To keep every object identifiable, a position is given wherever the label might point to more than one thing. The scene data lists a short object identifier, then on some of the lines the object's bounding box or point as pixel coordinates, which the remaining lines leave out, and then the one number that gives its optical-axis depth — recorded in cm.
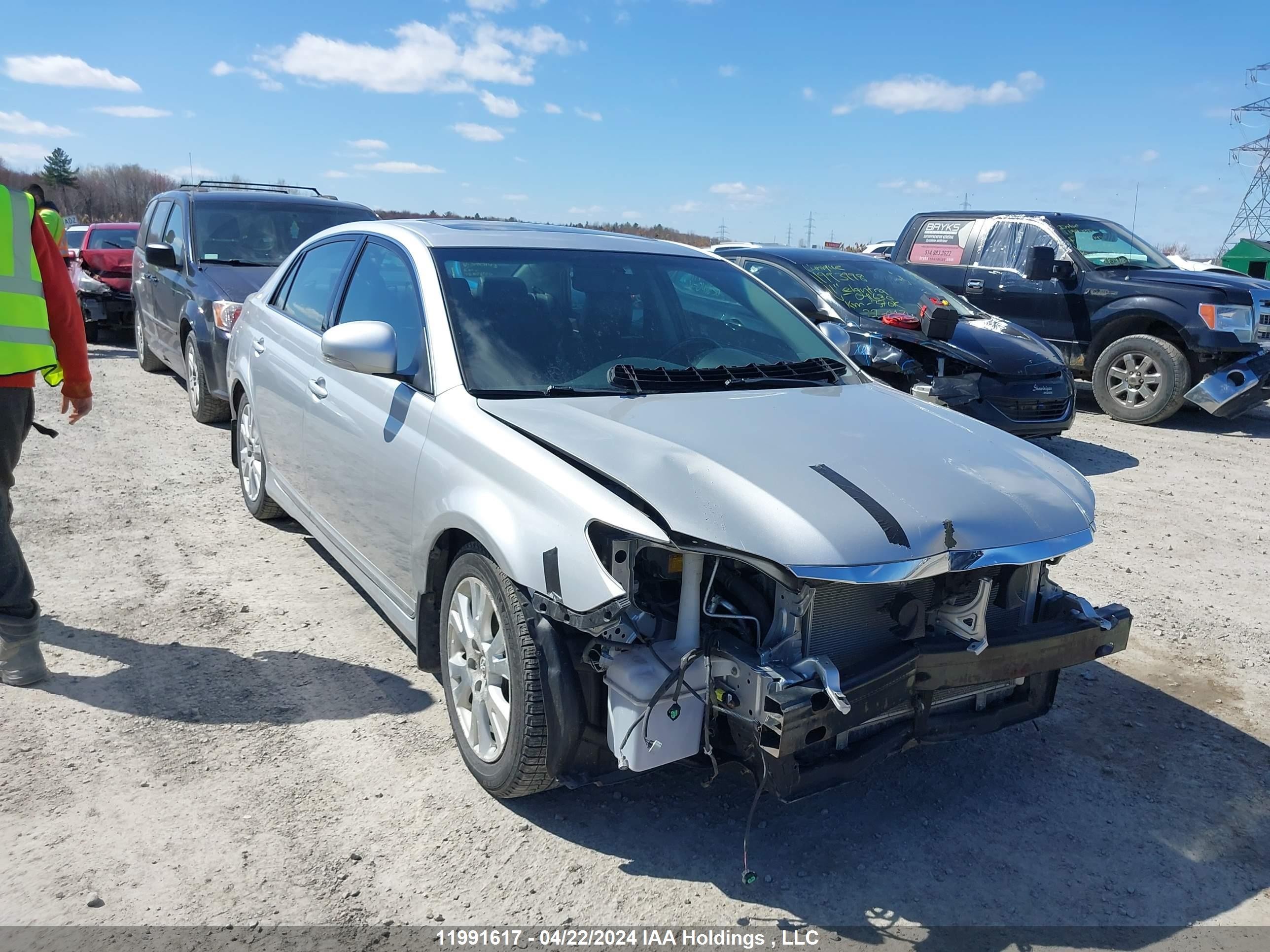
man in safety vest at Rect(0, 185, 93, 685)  370
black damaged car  743
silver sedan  258
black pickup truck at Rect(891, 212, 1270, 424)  912
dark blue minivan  775
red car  1272
